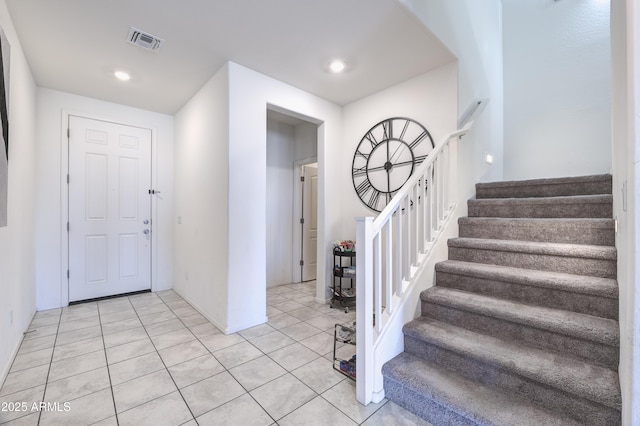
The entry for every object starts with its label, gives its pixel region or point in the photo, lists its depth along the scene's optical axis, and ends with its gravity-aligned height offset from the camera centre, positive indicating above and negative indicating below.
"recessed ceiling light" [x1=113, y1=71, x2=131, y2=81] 2.84 +1.45
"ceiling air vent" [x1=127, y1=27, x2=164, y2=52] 2.21 +1.45
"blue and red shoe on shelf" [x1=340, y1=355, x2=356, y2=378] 1.89 -1.08
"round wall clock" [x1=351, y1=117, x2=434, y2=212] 2.92 +0.64
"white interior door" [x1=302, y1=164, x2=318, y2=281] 4.57 -0.16
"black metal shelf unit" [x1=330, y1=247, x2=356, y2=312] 3.26 -0.89
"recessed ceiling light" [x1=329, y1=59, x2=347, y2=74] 2.65 +1.46
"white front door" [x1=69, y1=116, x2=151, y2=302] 3.42 +0.06
